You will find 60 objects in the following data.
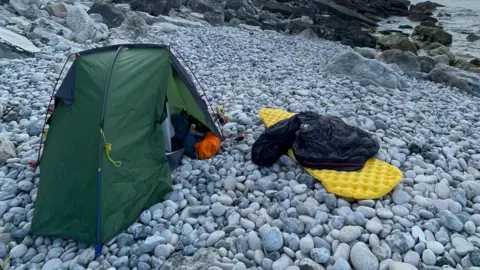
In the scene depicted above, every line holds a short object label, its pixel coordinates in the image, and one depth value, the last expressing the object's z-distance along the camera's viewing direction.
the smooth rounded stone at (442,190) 4.49
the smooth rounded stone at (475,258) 3.50
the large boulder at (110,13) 14.06
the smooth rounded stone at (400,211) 4.11
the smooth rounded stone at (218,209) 4.30
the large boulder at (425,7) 31.81
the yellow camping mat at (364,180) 4.32
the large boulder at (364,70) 8.94
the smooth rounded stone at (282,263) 3.54
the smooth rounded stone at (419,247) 3.65
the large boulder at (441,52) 15.46
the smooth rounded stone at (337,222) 3.95
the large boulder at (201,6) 20.80
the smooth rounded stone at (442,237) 3.77
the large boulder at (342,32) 18.08
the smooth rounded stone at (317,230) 3.88
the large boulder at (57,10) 12.74
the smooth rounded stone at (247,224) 4.05
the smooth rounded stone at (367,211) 4.07
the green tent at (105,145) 3.94
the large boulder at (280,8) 25.16
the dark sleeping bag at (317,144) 4.77
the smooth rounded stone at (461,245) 3.61
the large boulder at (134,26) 12.57
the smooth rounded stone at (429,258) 3.54
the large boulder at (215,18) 18.59
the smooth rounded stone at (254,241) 3.80
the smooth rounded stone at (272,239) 3.76
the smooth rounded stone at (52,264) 3.66
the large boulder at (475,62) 14.77
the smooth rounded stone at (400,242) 3.65
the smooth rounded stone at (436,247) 3.63
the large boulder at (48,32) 10.41
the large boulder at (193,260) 3.54
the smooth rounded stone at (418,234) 3.76
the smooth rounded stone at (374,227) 3.85
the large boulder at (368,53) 12.58
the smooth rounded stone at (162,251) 3.73
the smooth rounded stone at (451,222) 3.93
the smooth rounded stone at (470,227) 3.90
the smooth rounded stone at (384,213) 4.04
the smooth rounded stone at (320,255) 3.56
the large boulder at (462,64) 13.42
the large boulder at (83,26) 11.23
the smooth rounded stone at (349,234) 3.75
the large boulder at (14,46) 9.03
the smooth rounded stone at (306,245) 3.70
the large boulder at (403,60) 11.55
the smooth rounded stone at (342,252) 3.58
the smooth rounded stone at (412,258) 3.53
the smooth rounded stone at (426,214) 4.09
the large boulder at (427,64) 12.16
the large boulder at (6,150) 5.17
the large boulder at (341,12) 25.89
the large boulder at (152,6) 17.94
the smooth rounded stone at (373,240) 3.70
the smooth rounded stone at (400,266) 3.38
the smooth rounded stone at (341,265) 3.44
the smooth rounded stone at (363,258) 3.46
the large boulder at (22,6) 12.26
